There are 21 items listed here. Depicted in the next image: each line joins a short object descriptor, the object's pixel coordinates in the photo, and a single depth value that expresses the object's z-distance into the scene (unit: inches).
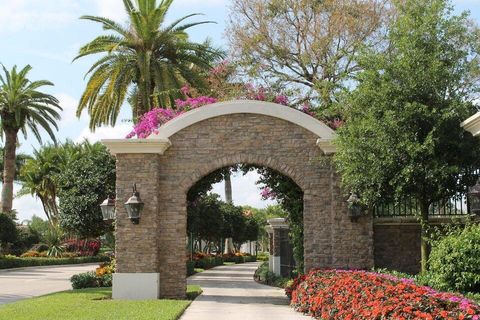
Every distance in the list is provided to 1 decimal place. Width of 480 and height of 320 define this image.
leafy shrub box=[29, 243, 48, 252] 1989.4
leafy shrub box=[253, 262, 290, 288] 911.7
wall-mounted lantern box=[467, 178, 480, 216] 501.0
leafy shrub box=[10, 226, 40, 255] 1917.4
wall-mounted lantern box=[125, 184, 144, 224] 644.7
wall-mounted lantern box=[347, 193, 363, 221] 635.5
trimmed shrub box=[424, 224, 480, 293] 414.0
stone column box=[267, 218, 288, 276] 1020.2
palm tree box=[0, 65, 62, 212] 1419.8
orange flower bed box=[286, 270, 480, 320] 324.7
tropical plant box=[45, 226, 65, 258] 1888.5
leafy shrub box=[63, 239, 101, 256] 2022.6
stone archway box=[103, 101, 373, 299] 657.0
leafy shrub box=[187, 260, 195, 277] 1232.5
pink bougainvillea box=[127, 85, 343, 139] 855.7
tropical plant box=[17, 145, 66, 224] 2292.1
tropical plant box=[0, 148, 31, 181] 2554.1
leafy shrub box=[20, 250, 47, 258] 1811.3
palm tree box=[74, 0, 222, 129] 987.3
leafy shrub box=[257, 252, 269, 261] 2431.1
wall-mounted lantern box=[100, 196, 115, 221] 738.7
